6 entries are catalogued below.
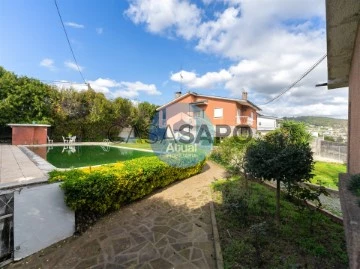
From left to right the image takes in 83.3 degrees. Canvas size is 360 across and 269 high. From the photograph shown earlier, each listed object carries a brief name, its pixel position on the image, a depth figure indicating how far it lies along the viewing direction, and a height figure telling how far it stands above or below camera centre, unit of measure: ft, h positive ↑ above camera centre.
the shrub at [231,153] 35.22 -3.54
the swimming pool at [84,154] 38.78 -5.50
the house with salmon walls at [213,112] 90.22 +10.71
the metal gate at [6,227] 11.92 -5.70
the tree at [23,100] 62.39 +10.32
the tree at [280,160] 14.62 -1.84
